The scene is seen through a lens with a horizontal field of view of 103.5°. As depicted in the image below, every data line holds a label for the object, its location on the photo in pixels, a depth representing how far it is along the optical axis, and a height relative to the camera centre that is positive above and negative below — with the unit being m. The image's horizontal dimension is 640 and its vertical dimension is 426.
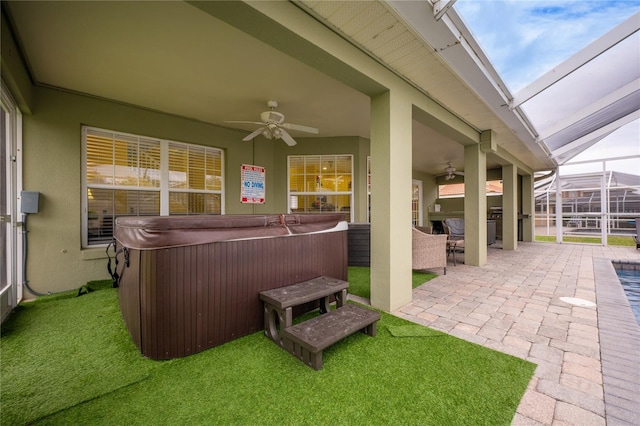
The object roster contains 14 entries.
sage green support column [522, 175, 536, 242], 9.06 +0.06
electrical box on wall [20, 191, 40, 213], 3.24 +0.16
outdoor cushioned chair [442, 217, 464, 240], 7.17 -0.43
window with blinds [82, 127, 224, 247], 4.01 +0.61
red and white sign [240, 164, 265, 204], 5.61 +0.65
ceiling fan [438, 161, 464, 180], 8.66 +1.44
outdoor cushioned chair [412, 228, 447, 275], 4.24 -0.65
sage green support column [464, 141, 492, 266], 4.94 +0.16
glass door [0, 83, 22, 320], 2.80 +0.09
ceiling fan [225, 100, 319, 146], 3.92 +1.40
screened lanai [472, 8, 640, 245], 3.42 +1.79
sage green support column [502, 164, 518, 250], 7.03 +0.14
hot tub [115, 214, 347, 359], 1.85 -0.52
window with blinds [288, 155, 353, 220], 6.21 +0.78
